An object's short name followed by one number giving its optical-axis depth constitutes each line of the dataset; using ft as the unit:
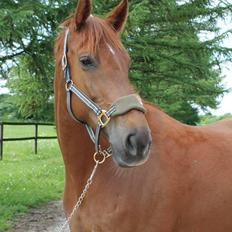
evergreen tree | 22.11
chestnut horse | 9.80
